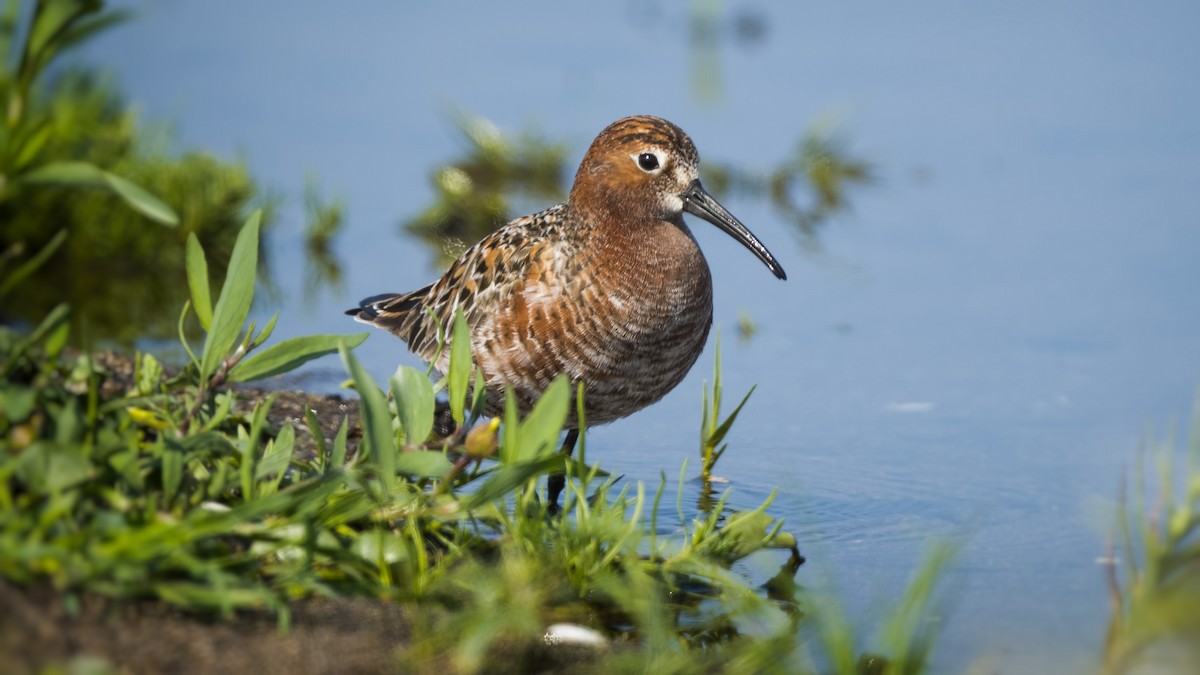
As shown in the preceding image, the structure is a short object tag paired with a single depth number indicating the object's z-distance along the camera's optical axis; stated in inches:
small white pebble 324.5
